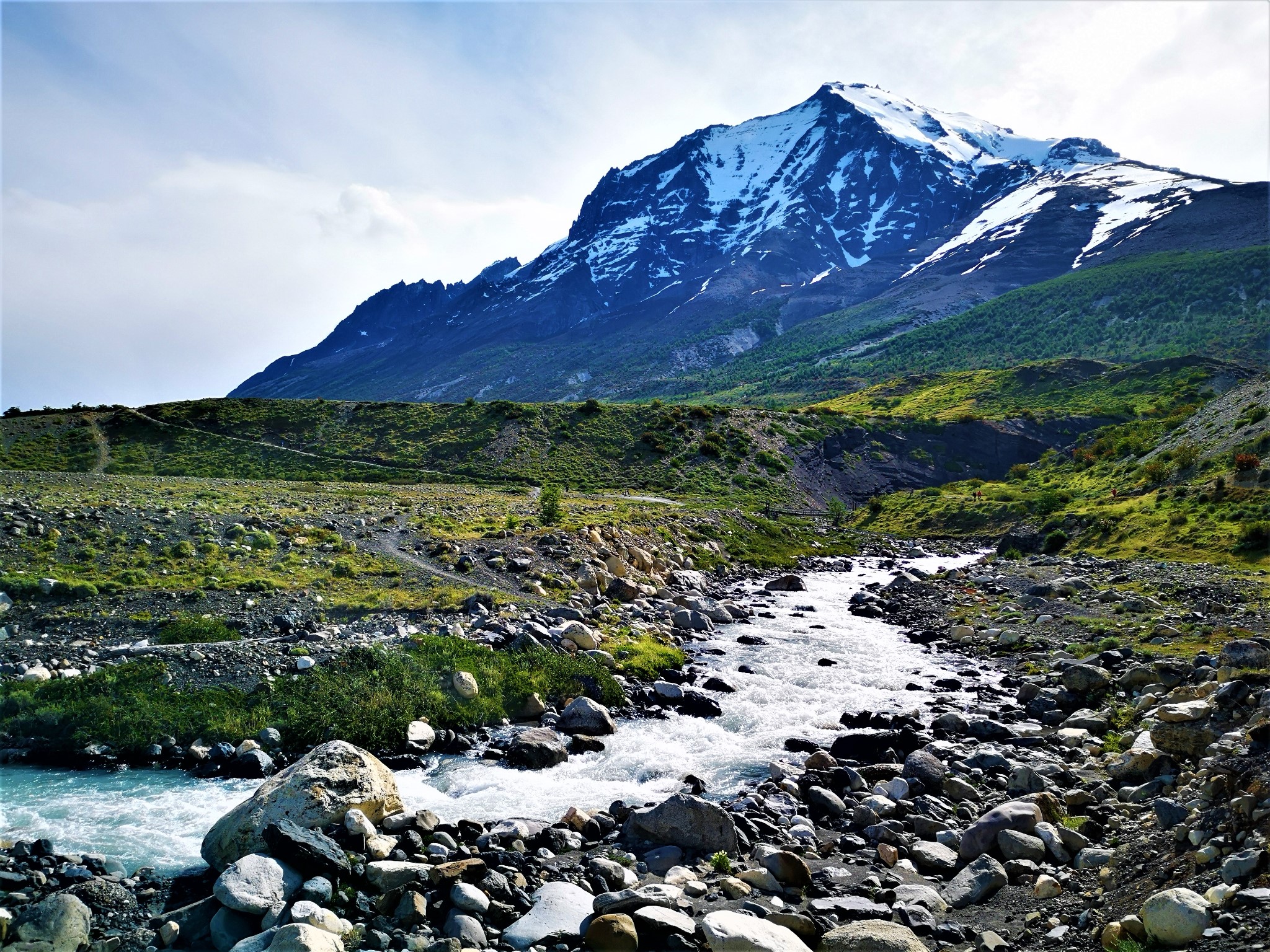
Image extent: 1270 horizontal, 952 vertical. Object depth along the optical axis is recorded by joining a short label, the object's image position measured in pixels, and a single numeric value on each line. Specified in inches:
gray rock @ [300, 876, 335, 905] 410.6
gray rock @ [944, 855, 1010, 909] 425.4
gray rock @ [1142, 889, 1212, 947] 305.0
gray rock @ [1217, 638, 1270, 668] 663.1
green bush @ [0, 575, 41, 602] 826.2
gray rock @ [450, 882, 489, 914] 408.5
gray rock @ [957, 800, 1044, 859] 478.0
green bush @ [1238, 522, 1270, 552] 1334.9
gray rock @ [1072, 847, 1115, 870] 440.1
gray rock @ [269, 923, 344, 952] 351.6
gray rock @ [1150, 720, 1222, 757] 560.7
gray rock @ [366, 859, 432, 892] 433.1
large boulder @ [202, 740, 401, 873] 453.7
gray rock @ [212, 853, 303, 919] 395.5
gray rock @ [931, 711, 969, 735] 721.0
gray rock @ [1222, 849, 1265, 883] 333.4
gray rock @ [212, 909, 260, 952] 379.9
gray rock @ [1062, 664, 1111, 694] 796.0
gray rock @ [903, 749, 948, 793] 590.9
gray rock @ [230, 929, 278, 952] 360.8
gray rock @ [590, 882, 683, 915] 401.1
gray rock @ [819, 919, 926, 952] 363.6
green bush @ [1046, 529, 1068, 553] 1847.9
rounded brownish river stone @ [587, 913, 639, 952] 374.3
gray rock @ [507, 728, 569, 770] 639.1
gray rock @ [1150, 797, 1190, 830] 440.8
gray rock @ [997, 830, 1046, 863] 457.1
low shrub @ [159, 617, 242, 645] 778.2
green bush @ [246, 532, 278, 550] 1122.0
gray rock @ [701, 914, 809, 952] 357.4
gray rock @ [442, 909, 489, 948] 383.6
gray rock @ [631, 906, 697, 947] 378.6
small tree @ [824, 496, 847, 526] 3011.8
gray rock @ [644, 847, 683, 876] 469.7
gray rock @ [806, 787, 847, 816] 553.0
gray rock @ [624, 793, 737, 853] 491.2
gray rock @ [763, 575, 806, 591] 1628.9
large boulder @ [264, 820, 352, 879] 430.3
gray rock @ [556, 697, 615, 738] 723.4
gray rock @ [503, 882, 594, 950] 390.0
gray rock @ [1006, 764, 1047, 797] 567.2
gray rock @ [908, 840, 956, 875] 467.8
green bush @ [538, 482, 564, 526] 1599.4
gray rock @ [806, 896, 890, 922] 409.1
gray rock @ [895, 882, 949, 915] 421.1
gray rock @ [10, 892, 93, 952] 367.9
